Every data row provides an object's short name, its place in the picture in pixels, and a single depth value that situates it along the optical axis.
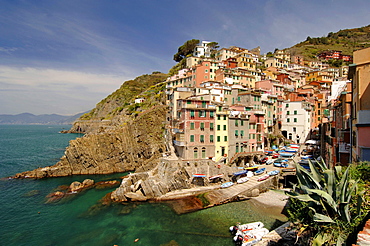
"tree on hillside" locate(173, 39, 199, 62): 101.06
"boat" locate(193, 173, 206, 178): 33.97
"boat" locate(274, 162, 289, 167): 37.79
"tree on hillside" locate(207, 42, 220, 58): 100.29
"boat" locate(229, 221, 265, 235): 21.97
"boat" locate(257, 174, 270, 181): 33.41
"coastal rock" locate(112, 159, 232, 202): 32.88
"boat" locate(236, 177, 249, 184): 33.94
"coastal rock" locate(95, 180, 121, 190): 39.06
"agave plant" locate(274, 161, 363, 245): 11.04
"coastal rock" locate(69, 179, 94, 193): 37.76
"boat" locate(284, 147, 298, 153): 41.91
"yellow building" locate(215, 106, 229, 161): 38.66
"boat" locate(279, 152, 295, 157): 40.78
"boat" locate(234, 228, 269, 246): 19.77
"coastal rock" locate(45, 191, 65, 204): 33.50
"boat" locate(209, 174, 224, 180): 34.78
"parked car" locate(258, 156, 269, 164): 42.04
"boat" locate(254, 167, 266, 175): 35.92
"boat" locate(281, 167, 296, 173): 34.37
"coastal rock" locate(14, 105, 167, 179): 47.90
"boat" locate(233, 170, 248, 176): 34.99
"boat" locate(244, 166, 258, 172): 36.86
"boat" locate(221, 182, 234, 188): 33.06
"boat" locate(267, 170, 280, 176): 34.34
